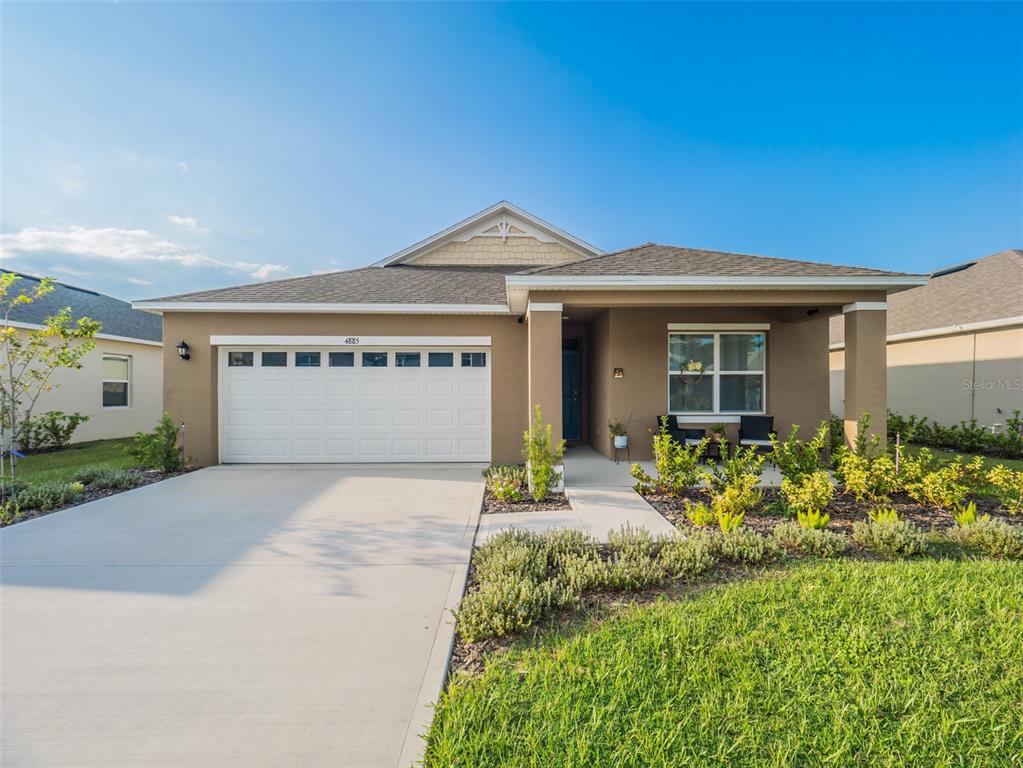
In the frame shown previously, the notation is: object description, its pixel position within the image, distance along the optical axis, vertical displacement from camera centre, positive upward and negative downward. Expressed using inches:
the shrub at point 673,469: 253.8 -47.6
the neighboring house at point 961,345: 434.0 +41.4
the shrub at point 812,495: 219.3 -53.8
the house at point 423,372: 377.1 +9.8
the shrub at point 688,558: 160.1 -62.1
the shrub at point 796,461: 248.8 -42.2
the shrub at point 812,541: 176.9 -61.7
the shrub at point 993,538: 176.4 -60.9
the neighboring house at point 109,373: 480.1 +12.2
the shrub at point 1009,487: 221.5 -49.9
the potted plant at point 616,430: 369.1 -37.4
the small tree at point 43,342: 280.1 +28.1
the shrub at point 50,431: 435.8 -46.6
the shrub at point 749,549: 170.4 -61.9
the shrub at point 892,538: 177.0 -60.7
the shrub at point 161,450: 341.7 -49.6
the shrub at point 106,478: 299.0 -62.7
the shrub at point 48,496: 251.4 -63.2
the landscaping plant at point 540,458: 263.0 -43.3
